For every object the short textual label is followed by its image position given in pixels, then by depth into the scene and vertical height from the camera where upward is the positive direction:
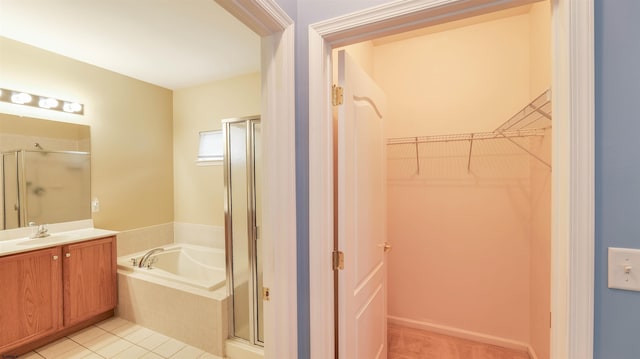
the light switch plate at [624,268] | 0.71 -0.27
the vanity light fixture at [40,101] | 2.26 +0.75
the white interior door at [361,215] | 1.17 -0.21
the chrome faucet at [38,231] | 2.35 -0.48
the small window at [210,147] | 3.30 +0.40
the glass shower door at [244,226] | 2.06 -0.40
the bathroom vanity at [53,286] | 1.94 -0.92
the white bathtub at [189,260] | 3.03 -1.03
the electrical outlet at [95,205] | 2.78 -0.29
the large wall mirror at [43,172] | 2.25 +0.07
